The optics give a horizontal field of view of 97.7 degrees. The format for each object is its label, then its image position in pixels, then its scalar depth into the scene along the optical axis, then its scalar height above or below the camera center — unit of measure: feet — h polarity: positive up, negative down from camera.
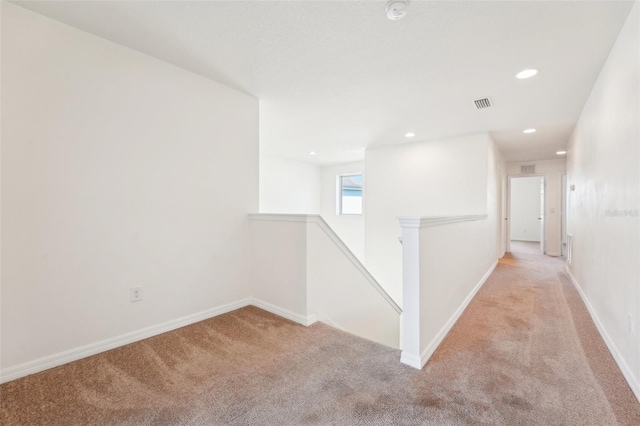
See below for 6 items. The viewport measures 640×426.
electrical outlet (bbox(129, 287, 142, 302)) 7.18 -2.17
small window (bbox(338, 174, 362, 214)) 24.47 +1.32
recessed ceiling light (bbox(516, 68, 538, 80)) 8.05 +4.02
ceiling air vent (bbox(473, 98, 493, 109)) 10.16 +3.98
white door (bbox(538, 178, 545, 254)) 21.62 -1.77
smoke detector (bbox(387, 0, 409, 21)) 5.41 +3.99
